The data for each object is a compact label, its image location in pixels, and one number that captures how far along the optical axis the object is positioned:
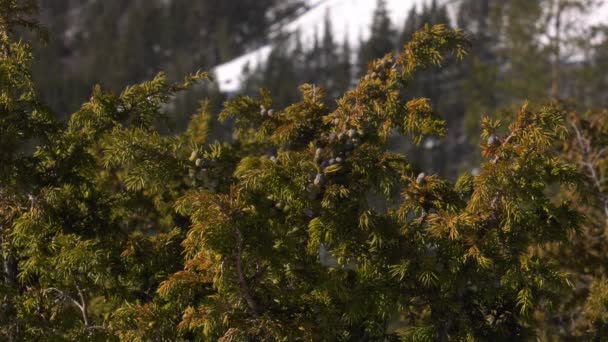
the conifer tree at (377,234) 8.45
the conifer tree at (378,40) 123.37
